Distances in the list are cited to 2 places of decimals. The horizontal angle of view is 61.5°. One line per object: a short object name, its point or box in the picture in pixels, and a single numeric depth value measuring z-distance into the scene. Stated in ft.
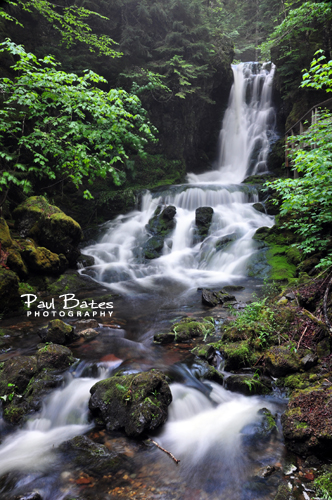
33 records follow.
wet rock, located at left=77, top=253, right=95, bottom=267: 34.61
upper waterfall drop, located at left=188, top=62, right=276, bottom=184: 62.95
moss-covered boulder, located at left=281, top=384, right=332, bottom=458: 8.28
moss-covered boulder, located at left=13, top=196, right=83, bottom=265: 29.63
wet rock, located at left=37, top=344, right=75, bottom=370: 13.70
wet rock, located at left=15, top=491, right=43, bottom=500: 7.73
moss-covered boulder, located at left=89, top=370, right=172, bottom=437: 10.24
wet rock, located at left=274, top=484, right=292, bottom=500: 7.36
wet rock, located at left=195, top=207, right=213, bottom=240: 41.60
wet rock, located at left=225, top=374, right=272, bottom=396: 12.07
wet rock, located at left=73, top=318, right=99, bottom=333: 19.54
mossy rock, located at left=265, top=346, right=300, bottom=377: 12.21
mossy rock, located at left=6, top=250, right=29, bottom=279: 24.04
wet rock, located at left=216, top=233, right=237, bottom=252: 37.10
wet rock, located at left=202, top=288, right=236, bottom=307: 23.52
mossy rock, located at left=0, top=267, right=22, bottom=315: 21.01
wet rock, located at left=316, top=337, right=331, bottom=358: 12.22
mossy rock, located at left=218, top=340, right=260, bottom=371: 13.69
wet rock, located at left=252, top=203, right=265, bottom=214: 43.27
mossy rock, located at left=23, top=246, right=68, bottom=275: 26.81
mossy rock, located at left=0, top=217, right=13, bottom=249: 23.82
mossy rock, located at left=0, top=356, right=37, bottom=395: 12.03
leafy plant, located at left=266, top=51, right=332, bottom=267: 14.12
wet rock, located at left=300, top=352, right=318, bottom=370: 11.90
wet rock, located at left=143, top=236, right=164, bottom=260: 39.71
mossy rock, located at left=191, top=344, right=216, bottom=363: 14.64
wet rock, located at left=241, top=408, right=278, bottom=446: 9.89
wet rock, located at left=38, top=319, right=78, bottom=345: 16.63
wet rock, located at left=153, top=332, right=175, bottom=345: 17.39
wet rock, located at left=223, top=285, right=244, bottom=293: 26.86
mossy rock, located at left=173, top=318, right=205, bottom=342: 17.46
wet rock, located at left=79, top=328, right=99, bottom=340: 17.95
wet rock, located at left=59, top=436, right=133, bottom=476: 8.81
